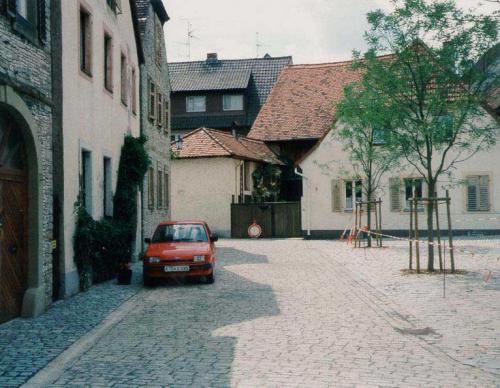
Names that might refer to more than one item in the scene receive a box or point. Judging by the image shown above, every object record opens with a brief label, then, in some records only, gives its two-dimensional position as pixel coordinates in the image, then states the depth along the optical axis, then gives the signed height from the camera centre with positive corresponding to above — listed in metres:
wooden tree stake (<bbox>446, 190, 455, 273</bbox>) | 15.50 -0.84
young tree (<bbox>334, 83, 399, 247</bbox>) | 17.02 +2.77
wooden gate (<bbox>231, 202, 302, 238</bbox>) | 36.09 -0.22
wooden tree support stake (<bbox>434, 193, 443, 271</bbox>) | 16.23 -0.56
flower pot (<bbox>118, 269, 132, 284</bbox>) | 16.31 -1.44
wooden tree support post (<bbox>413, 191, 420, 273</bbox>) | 16.06 -0.49
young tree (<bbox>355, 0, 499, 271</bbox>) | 16.09 +3.21
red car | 15.62 -1.01
